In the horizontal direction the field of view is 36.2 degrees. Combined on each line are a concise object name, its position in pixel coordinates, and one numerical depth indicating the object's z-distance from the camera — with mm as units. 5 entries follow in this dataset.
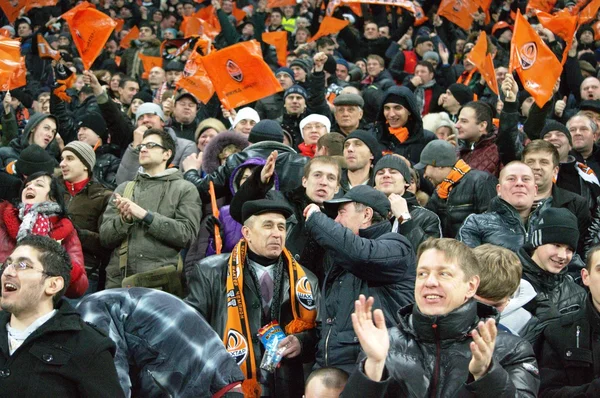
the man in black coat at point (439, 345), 3824
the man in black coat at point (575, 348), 4578
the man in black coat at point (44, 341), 4316
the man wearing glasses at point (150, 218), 6863
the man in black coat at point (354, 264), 5086
